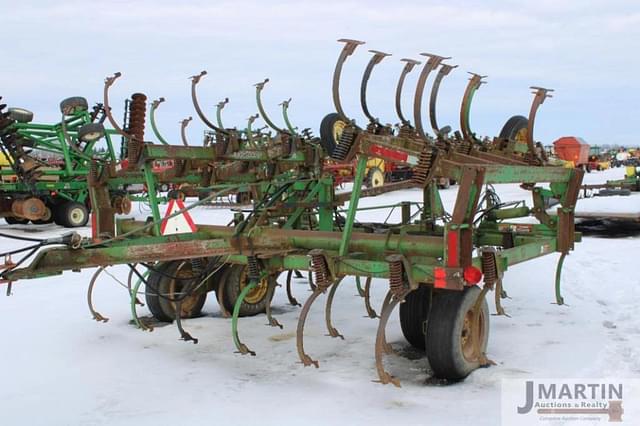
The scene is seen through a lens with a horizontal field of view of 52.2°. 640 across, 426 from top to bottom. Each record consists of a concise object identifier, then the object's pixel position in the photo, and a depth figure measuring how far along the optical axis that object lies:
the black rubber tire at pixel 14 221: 17.14
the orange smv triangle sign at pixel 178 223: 5.43
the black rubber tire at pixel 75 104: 11.48
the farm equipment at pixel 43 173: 14.44
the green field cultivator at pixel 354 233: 4.36
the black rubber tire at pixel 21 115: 14.92
